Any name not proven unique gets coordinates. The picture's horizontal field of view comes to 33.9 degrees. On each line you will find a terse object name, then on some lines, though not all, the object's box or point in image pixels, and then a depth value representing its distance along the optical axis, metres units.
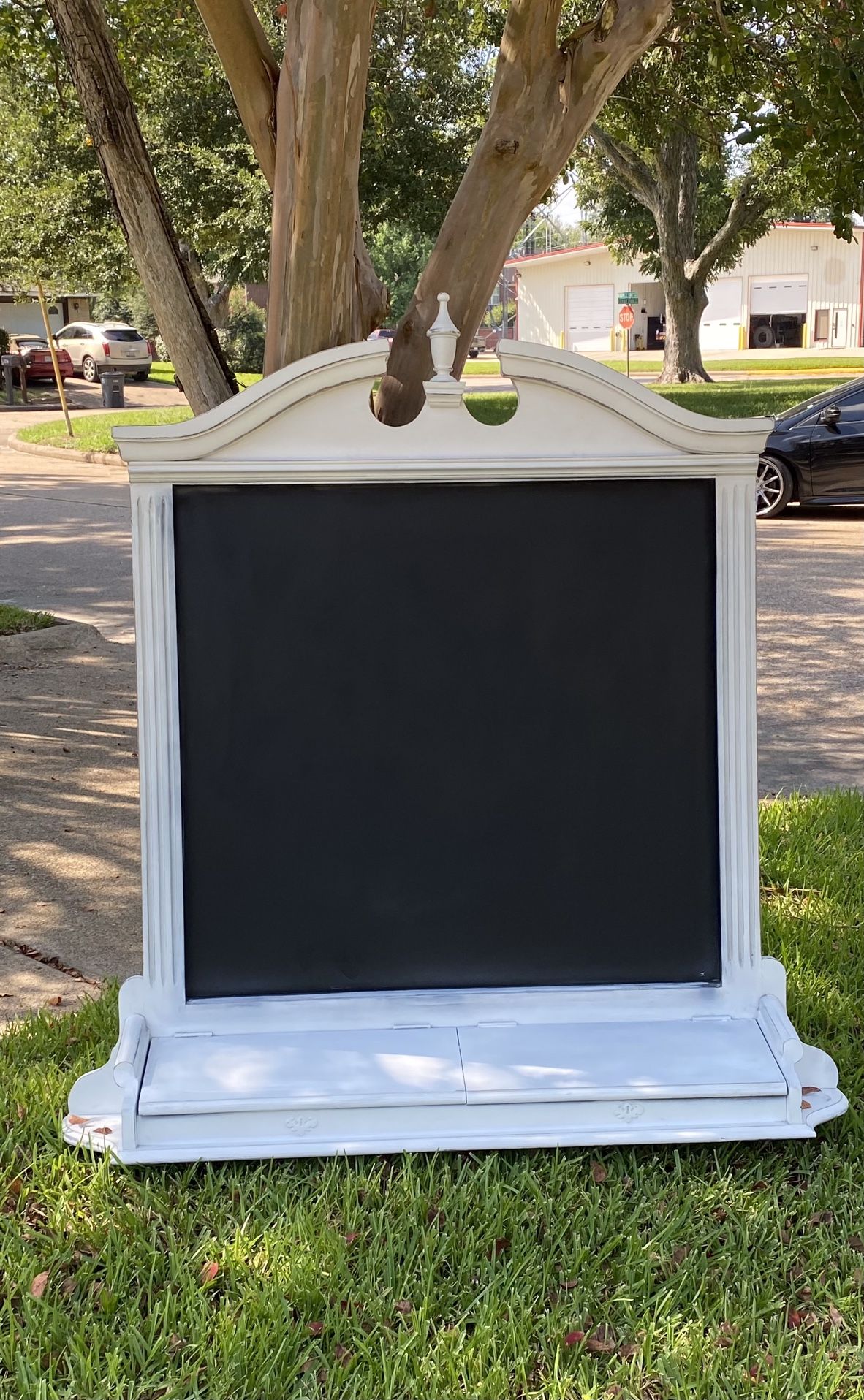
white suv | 38.38
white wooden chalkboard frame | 2.93
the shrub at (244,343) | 36.34
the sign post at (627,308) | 32.75
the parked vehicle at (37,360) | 37.38
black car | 14.37
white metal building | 58.75
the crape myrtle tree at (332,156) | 4.25
